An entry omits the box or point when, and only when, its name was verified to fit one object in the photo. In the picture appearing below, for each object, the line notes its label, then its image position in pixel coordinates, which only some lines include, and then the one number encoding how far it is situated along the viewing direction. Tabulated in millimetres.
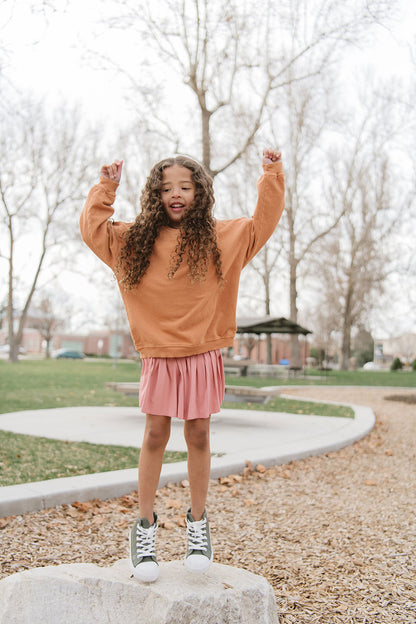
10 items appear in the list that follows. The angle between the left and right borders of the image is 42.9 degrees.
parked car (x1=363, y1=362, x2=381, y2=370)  56000
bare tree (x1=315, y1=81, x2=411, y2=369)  24125
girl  2215
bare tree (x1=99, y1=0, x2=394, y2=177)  11695
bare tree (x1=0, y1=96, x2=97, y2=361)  22203
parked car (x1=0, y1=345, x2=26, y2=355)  58000
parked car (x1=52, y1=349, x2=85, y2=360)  57159
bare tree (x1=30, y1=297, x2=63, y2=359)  50125
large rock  1771
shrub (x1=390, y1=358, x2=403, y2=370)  36750
